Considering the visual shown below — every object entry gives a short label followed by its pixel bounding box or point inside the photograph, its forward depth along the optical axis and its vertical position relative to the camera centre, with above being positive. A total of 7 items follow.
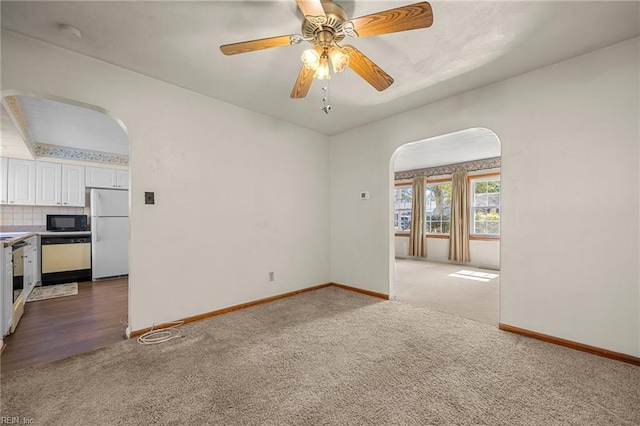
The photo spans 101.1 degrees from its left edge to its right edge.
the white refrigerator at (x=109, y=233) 4.86 -0.36
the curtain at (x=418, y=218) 7.21 -0.12
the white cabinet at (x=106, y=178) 5.22 +0.73
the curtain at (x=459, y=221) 6.45 -0.18
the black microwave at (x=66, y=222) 4.88 -0.16
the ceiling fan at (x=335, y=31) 1.44 +1.10
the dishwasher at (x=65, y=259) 4.52 -0.80
